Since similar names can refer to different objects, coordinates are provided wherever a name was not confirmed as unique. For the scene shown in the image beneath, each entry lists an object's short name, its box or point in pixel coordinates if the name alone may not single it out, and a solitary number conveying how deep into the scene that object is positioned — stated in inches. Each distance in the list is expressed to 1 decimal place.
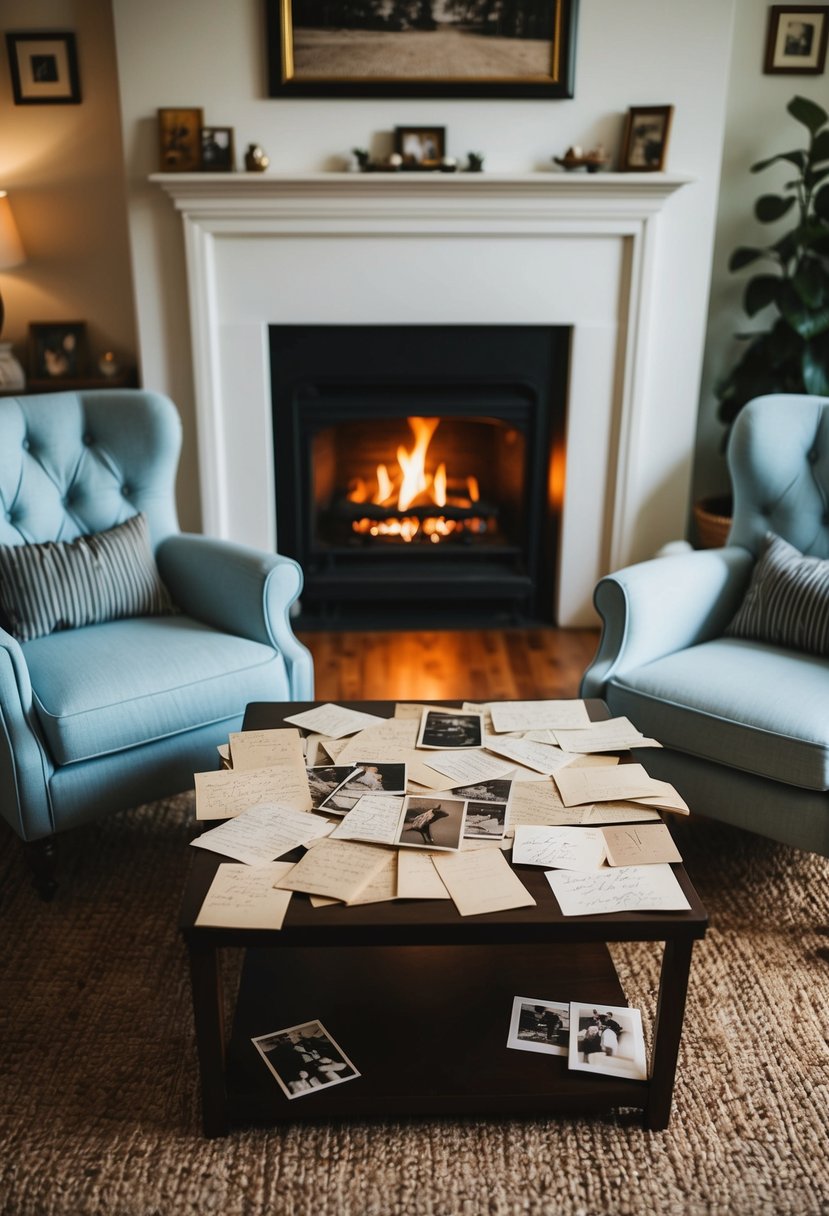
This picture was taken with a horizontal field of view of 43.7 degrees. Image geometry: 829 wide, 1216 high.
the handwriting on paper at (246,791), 66.2
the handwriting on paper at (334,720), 76.3
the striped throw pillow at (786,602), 89.0
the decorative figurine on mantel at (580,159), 120.6
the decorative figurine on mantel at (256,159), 120.3
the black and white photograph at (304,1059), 61.6
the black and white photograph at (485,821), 63.5
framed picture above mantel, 119.1
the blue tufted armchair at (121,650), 79.1
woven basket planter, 135.0
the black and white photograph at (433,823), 62.7
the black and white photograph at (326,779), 67.6
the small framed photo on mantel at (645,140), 120.8
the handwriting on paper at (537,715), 77.0
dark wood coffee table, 55.9
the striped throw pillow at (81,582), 89.7
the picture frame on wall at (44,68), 129.3
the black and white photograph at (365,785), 66.6
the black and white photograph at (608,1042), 62.6
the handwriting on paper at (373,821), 62.9
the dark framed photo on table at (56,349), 138.9
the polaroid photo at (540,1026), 64.2
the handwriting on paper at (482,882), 57.0
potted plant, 125.0
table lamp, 130.1
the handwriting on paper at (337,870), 57.9
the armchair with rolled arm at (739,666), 77.9
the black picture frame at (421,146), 121.8
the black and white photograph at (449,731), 74.4
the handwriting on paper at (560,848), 60.7
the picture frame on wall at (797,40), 130.6
